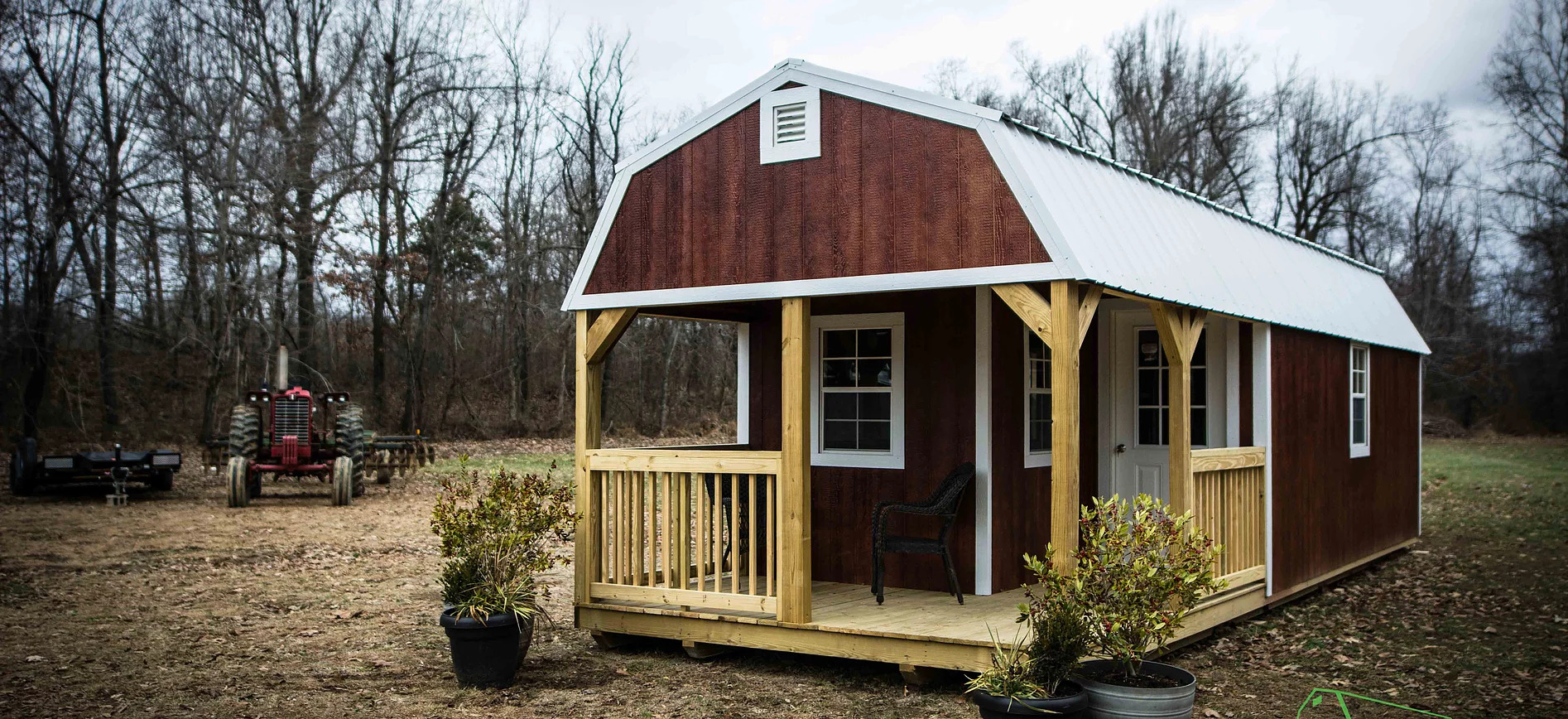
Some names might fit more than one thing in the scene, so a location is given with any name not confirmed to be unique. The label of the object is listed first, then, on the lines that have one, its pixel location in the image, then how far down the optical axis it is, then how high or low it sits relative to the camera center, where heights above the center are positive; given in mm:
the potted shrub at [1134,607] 4805 -902
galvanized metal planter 4762 -1250
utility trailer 15141 -925
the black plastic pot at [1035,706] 4629 -1234
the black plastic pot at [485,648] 6266 -1359
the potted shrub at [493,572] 6305 -981
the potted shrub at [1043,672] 4660 -1134
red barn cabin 6336 +194
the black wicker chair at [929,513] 7148 -787
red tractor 15195 -680
